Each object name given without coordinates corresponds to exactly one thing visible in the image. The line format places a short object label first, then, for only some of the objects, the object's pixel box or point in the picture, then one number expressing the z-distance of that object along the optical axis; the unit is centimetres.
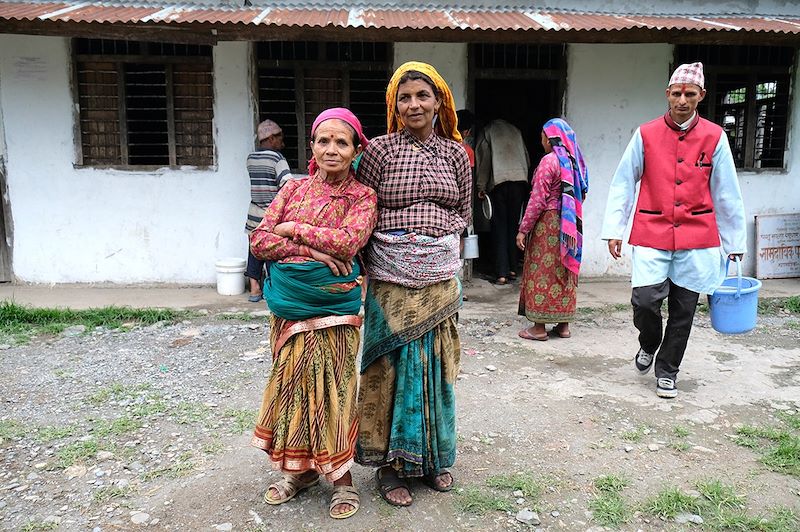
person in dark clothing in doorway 711
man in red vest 356
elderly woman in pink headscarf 234
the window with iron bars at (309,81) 652
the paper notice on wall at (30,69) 628
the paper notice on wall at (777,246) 703
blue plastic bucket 373
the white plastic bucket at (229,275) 632
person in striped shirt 594
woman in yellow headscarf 246
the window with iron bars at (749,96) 697
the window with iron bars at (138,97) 639
